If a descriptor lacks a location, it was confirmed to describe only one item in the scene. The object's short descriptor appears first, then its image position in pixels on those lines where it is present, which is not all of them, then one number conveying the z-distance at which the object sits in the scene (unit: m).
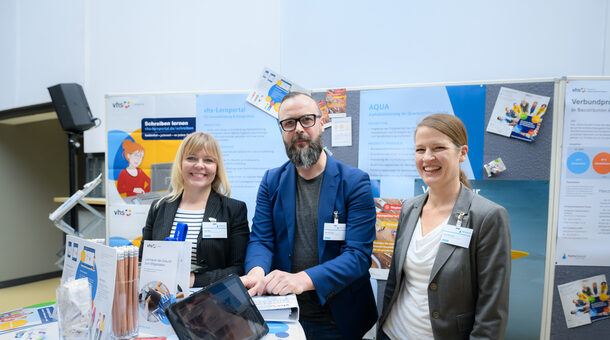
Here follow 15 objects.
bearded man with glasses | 1.26
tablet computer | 0.76
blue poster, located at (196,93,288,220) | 2.32
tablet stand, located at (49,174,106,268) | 2.80
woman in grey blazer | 1.00
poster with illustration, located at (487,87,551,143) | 1.87
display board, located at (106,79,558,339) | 1.91
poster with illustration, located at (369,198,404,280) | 2.11
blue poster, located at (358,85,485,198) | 1.98
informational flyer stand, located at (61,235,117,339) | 0.78
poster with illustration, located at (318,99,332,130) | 2.20
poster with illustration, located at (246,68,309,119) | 2.20
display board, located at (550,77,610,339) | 1.85
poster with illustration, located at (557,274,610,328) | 1.87
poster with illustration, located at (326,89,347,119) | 2.18
